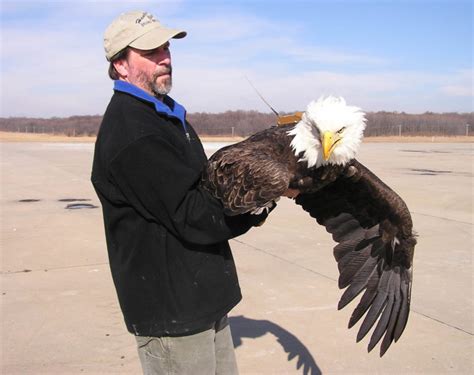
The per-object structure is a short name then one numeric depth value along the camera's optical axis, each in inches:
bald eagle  113.3
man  95.3
